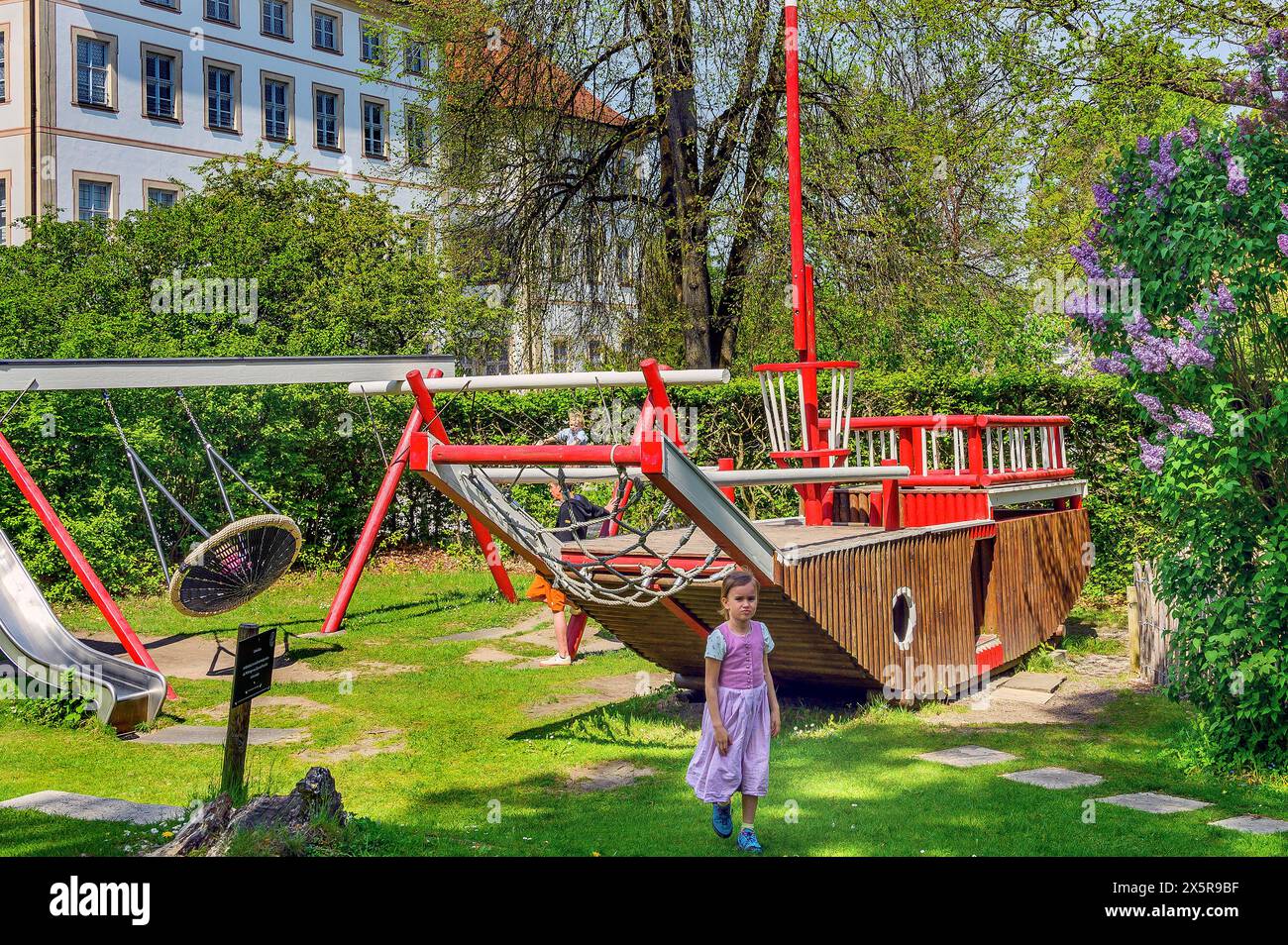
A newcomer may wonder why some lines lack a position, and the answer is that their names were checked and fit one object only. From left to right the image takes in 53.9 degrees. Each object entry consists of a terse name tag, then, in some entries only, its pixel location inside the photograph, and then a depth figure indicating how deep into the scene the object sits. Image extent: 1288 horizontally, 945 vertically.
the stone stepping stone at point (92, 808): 6.84
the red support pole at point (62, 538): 11.45
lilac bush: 7.69
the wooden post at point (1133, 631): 11.80
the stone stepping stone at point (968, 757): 8.57
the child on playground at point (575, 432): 14.16
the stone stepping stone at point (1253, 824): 6.75
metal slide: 9.71
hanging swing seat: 10.80
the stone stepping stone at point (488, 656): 12.99
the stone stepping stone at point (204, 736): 9.52
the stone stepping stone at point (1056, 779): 7.95
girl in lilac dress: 6.51
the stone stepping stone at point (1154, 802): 7.27
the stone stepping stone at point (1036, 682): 11.35
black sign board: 6.35
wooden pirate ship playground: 8.20
